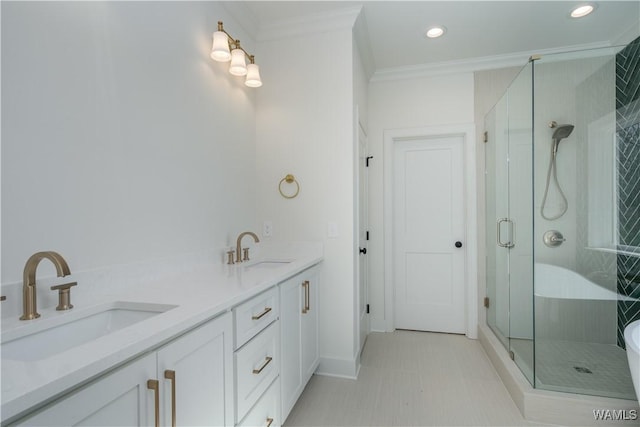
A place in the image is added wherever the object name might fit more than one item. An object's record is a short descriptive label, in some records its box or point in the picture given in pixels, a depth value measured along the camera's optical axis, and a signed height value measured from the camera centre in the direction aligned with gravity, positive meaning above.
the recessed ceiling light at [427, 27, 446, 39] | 2.49 +1.47
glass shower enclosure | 2.06 +0.04
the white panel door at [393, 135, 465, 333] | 3.14 -0.21
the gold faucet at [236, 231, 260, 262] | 2.01 -0.23
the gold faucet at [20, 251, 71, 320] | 0.91 -0.20
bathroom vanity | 0.62 -0.39
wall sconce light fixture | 1.82 +0.97
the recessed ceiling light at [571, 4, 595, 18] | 2.22 +1.47
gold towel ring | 2.40 +0.25
